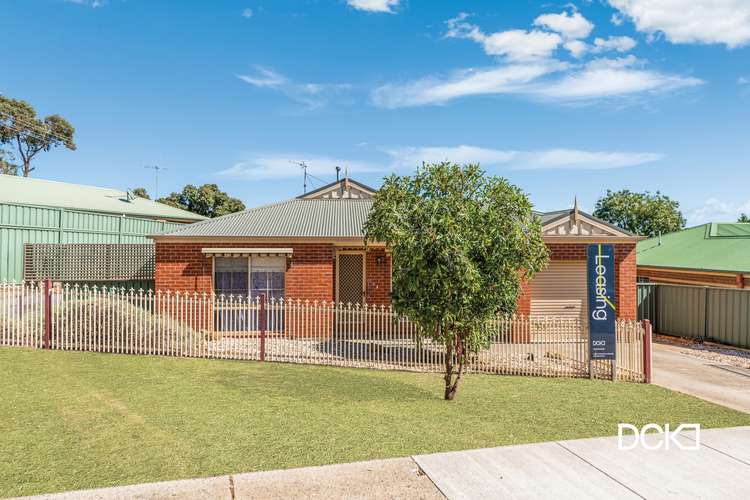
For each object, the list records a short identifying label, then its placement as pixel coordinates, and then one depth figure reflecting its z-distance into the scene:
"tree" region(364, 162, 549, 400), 7.04
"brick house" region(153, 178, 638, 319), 13.24
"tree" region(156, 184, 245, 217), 41.75
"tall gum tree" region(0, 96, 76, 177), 47.41
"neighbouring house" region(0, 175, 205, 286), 16.20
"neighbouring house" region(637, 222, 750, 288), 15.05
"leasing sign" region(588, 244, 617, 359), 9.33
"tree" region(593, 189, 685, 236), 42.22
